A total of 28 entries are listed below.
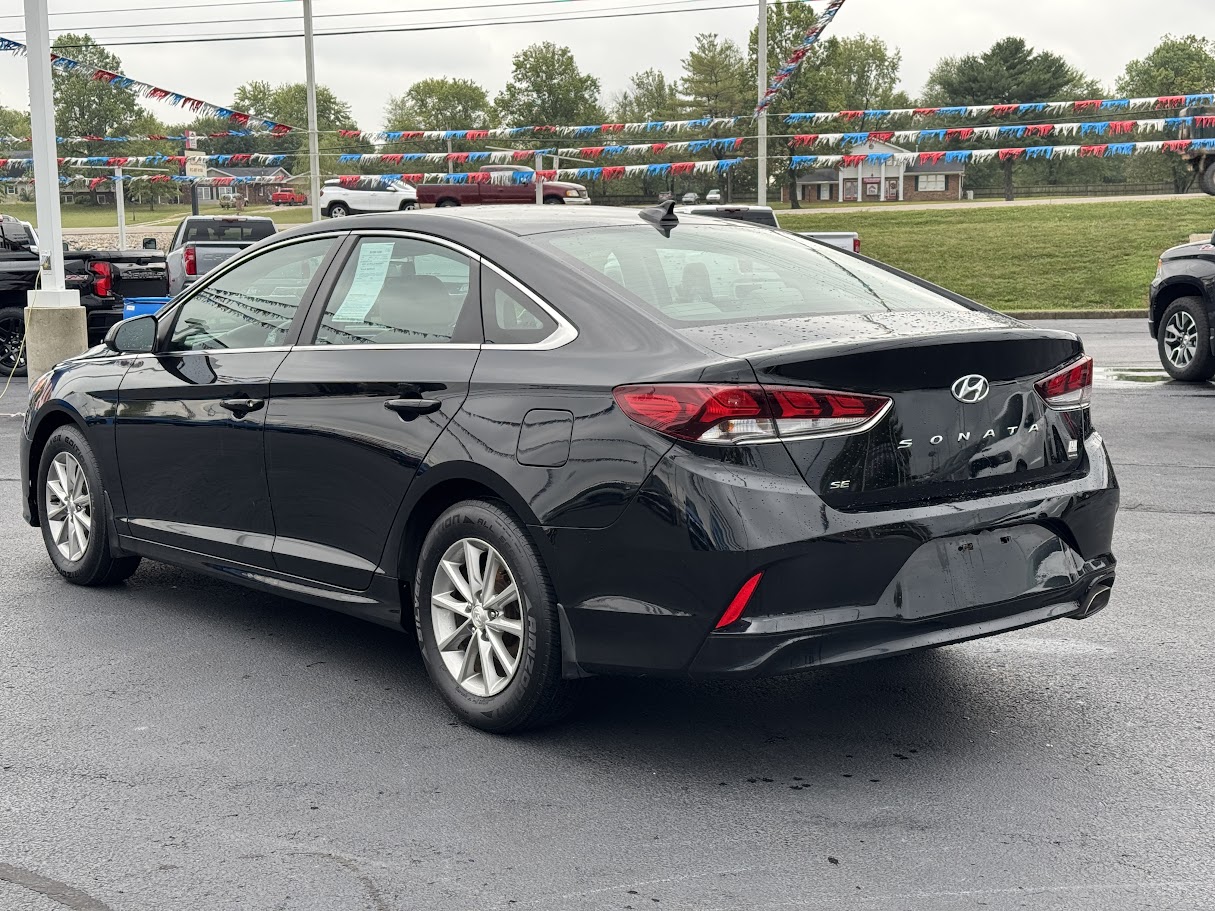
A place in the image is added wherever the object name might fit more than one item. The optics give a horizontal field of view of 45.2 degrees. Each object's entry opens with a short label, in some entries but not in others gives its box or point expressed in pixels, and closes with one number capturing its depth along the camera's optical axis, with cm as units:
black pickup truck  1748
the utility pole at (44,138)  1519
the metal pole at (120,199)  4241
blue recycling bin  1563
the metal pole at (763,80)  3334
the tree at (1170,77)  10356
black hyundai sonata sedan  396
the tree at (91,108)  11181
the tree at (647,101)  10338
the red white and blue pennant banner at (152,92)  2671
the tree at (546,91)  10081
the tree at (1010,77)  9500
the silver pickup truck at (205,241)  2230
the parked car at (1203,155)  1619
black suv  1352
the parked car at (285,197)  7056
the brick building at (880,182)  11312
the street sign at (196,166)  3791
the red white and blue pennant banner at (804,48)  2806
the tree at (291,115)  10039
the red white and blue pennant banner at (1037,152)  3554
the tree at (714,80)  9531
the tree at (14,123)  13725
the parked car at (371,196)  4991
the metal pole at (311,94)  3744
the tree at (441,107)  12450
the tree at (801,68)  7981
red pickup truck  5053
